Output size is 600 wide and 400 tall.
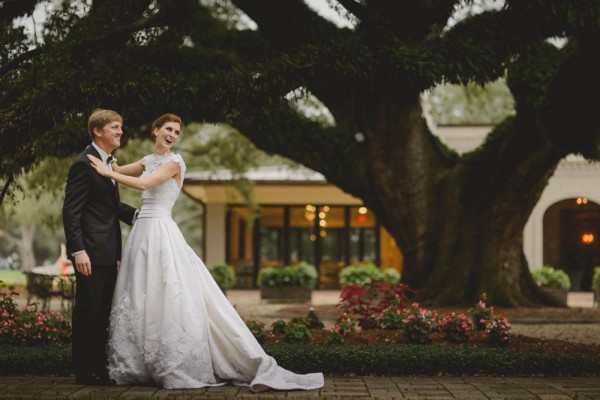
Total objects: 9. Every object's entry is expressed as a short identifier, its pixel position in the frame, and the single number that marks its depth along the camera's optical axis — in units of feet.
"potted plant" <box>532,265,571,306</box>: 65.72
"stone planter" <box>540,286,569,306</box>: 65.26
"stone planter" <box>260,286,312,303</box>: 67.10
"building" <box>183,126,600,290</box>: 92.43
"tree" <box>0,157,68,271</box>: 60.18
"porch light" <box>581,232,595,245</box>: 94.94
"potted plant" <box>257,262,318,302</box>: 67.10
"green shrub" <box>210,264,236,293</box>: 68.95
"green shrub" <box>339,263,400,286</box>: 67.46
